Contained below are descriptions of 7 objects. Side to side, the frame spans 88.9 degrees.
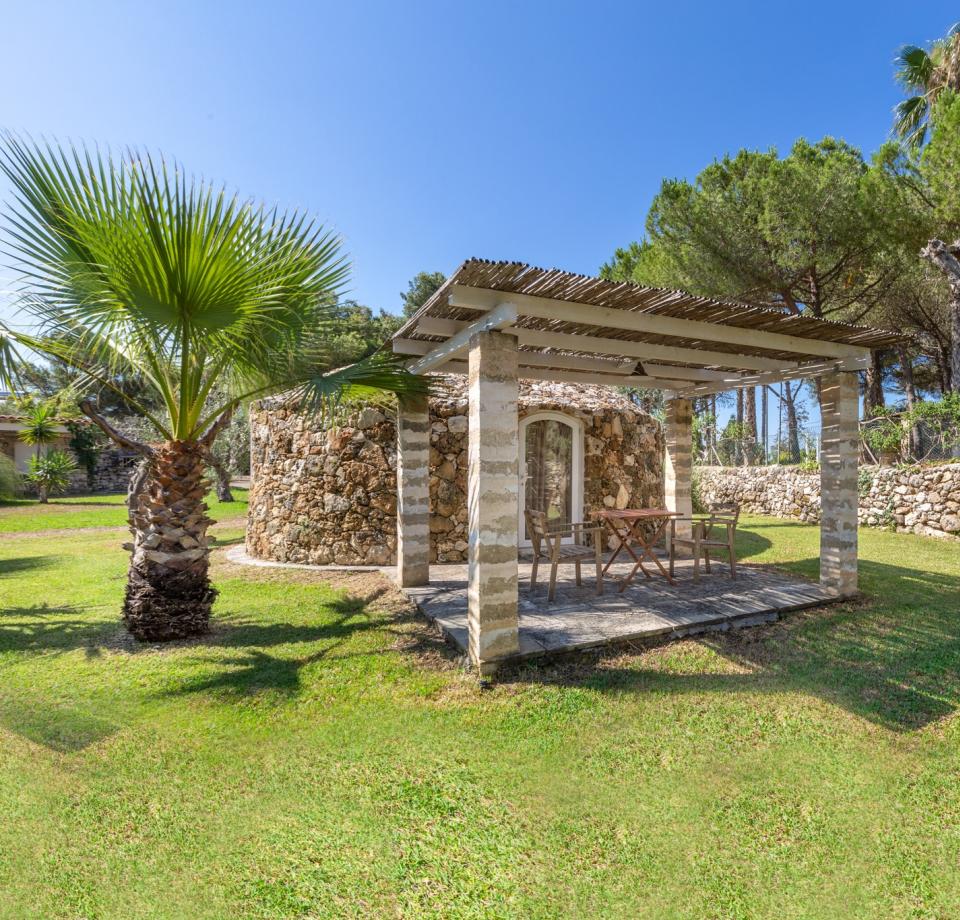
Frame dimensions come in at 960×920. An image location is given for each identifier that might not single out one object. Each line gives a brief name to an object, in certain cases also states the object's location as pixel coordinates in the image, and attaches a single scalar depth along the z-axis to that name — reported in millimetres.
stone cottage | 7777
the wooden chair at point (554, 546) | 5328
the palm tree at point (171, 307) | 3617
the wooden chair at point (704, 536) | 5906
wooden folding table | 5726
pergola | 3848
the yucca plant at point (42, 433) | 17305
